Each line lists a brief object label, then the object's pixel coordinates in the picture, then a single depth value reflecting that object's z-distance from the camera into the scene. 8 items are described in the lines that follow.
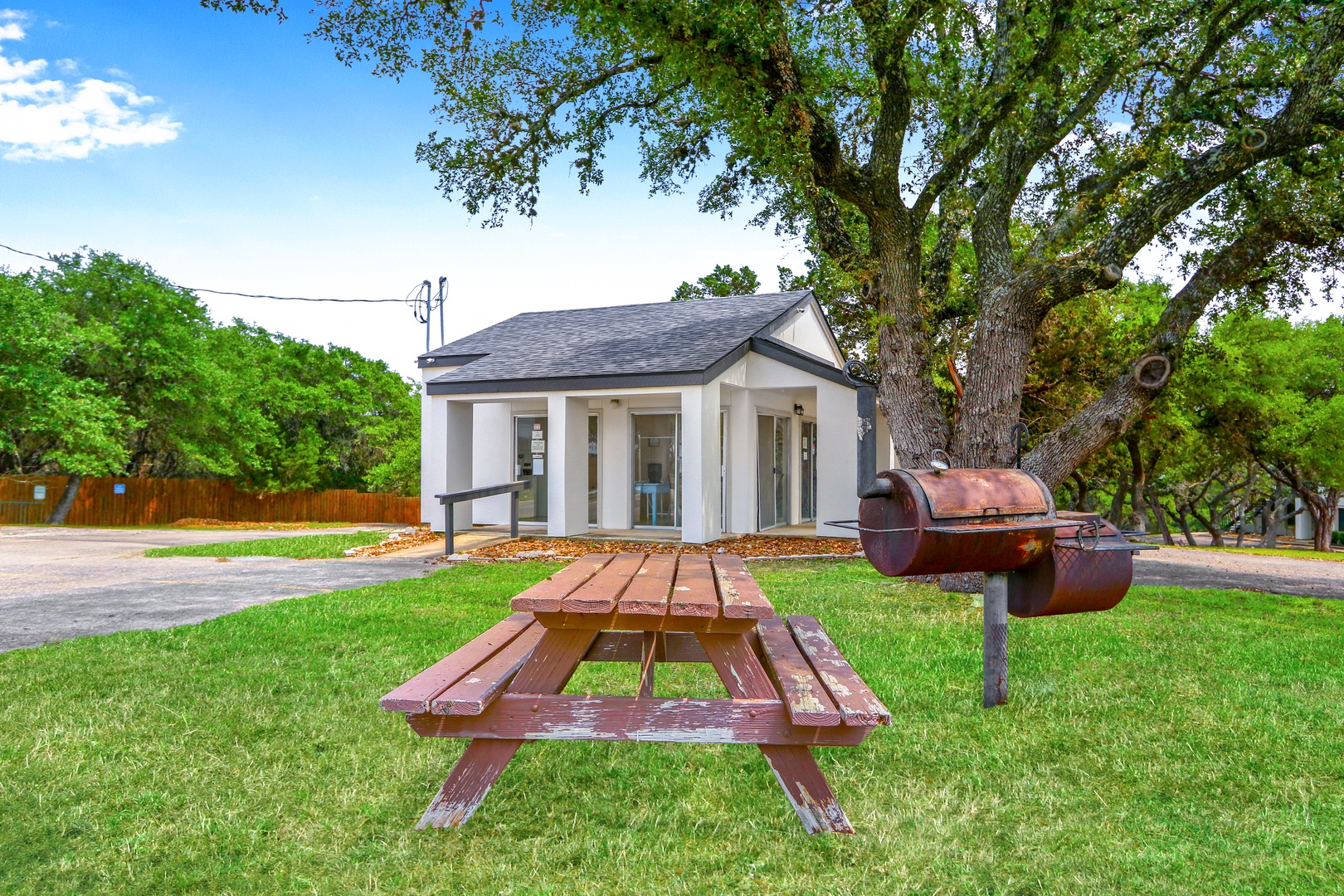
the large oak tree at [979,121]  8.18
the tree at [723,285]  34.88
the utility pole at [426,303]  27.34
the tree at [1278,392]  20.23
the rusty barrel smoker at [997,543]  4.52
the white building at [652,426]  14.21
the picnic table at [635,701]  3.00
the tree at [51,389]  20.53
